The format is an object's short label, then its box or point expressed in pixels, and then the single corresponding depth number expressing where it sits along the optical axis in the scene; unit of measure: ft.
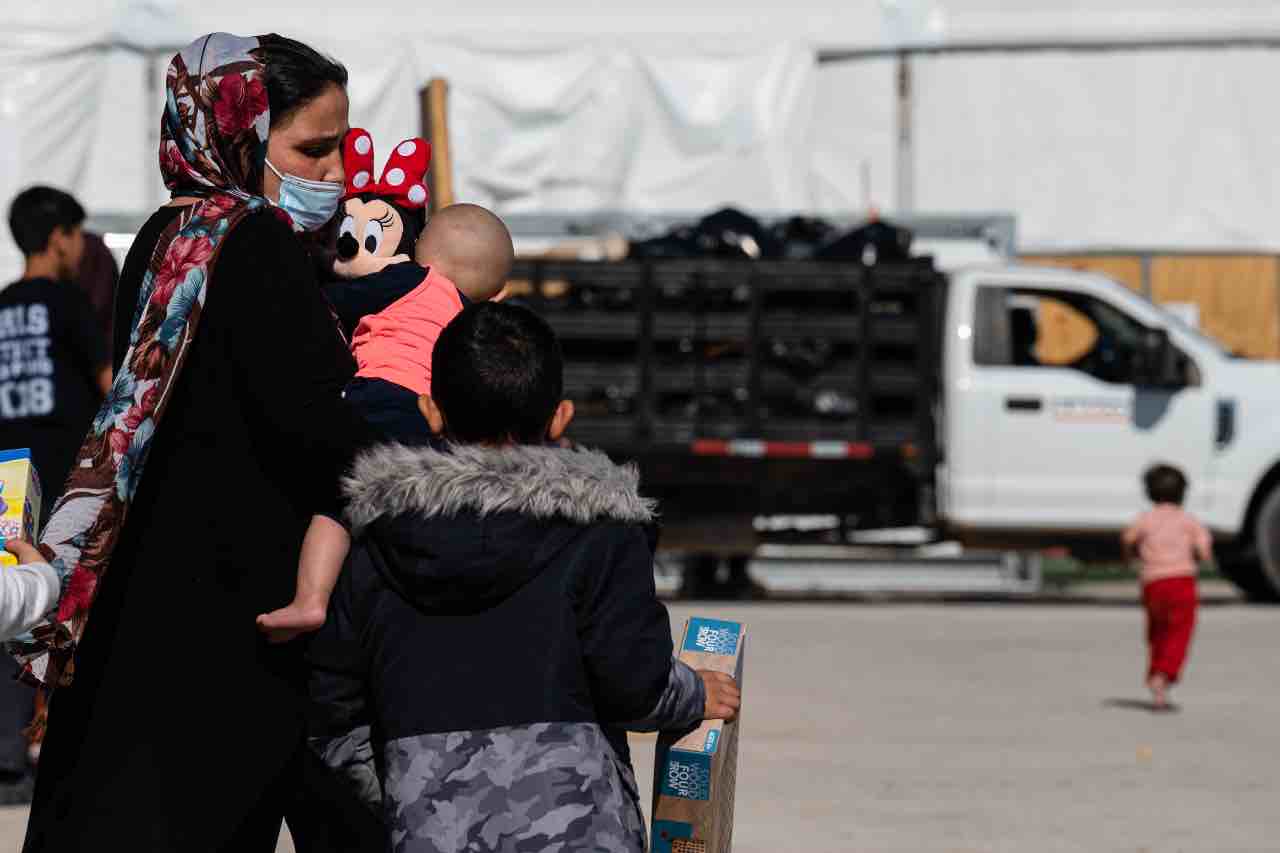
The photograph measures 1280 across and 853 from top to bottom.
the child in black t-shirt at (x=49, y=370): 35.89
